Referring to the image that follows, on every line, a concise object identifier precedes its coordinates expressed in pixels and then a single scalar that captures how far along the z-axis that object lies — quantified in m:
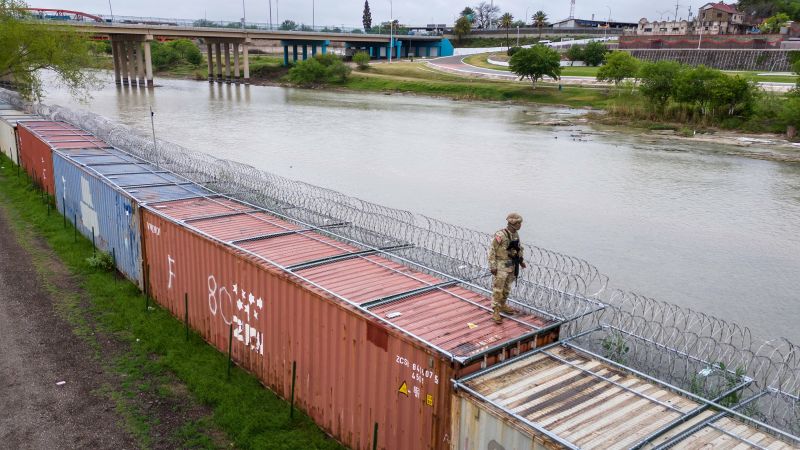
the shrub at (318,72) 104.44
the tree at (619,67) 71.19
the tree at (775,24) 106.36
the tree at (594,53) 110.75
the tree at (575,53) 114.12
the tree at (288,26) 122.56
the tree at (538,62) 81.75
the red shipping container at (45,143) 24.48
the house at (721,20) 126.38
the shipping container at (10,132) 31.64
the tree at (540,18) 156.88
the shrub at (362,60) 118.38
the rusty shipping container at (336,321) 8.62
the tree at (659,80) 58.70
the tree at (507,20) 155.25
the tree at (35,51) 44.84
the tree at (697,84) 56.38
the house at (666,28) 127.62
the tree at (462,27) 163.12
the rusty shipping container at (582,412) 7.00
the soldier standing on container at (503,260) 9.33
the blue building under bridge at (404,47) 147.81
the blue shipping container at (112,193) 16.30
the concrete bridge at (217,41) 97.69
